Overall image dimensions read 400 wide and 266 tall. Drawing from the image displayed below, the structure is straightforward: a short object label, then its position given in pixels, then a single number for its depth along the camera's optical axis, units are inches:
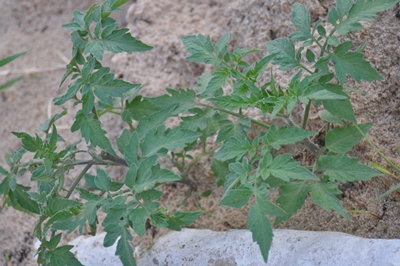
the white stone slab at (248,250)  61.8
